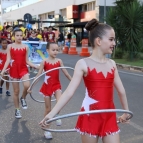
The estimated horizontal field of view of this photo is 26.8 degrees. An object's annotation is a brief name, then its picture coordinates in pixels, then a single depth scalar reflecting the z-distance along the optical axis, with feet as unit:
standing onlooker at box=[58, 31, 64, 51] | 100.96
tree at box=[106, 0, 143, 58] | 59.06
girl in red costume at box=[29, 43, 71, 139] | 18.07
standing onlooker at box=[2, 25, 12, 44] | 65.78
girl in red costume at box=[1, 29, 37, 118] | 21.74
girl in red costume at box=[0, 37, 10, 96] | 28.16
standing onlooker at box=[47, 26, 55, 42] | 66.40
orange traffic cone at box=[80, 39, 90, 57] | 75.82
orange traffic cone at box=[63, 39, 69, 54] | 88.26
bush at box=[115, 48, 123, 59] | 63.41
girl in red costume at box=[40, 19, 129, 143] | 10.25
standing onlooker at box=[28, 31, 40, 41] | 50.28
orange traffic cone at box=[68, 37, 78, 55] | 82.52
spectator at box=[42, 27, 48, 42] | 67.51
